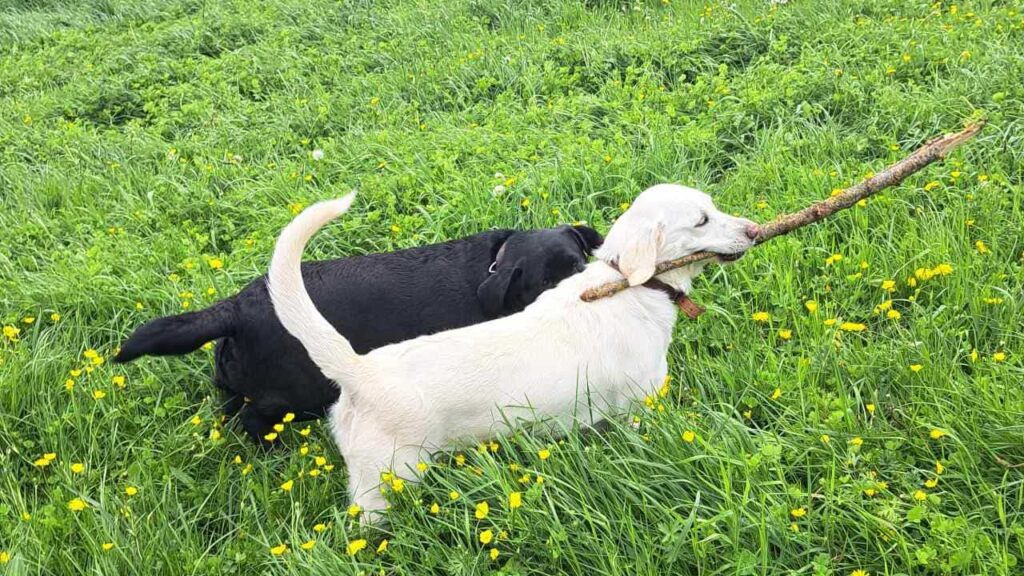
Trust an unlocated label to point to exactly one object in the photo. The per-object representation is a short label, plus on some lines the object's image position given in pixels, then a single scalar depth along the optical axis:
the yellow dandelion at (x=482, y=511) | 2.21
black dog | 3.00
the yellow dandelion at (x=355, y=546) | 2.25
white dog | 2.38
